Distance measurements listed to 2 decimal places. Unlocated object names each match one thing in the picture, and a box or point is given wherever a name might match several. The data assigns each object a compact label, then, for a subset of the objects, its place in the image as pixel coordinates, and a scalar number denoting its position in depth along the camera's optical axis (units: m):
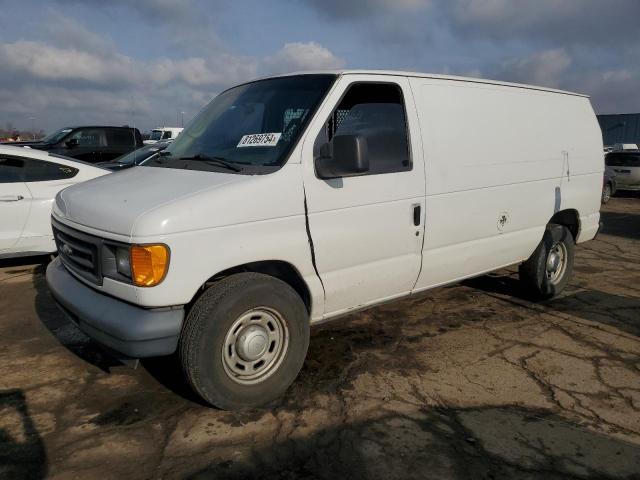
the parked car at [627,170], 16.95
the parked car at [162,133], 26.19
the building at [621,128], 36.09
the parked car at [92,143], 12.45
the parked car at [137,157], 9.72
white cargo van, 2.88
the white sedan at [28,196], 6.03
